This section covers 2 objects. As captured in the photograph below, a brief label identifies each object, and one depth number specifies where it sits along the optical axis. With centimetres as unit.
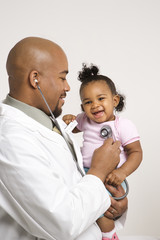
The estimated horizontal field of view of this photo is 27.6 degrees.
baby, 182
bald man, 121
